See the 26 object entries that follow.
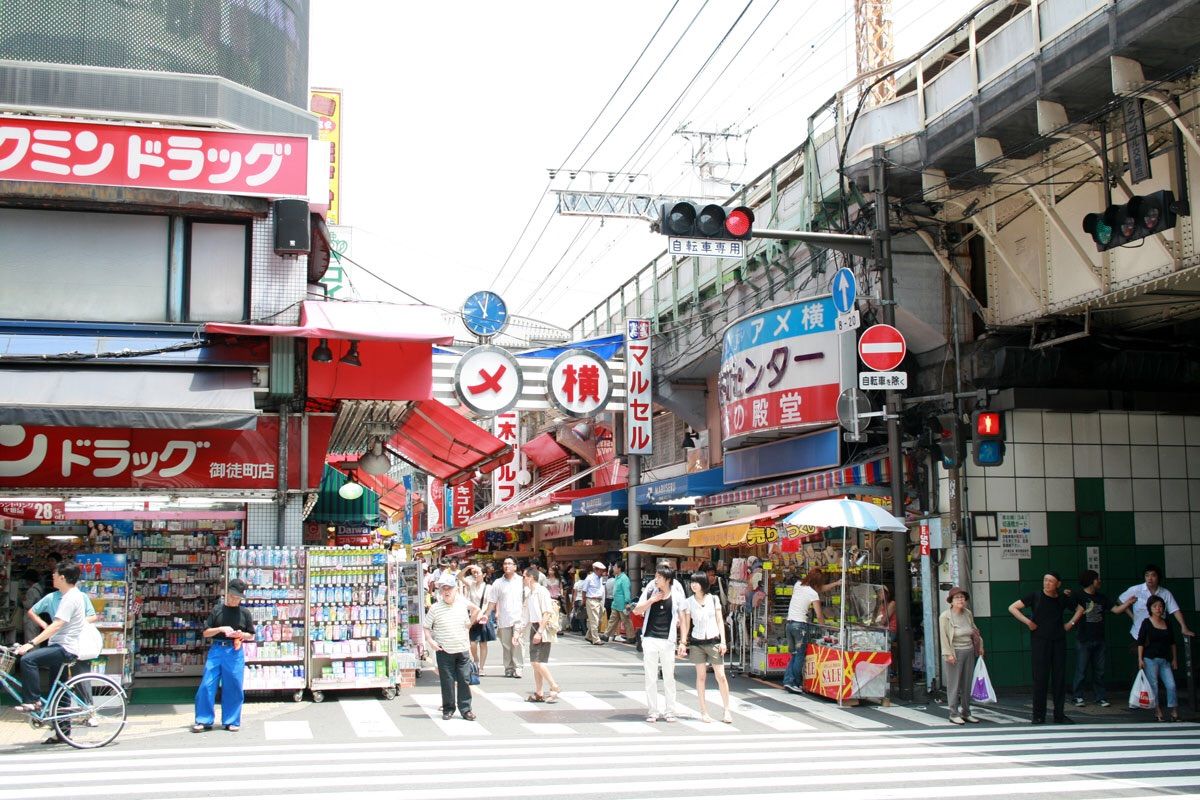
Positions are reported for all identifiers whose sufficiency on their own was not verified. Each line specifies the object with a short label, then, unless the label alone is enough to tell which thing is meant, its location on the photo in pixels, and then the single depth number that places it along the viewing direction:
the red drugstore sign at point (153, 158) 15.59
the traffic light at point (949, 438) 16.04
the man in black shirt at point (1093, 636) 15.70
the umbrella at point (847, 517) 15.33
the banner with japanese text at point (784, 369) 19.81
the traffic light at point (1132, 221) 12.96
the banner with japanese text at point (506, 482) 44.44
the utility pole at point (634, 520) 27.61
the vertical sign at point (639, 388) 27.92
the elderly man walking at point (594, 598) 27.55
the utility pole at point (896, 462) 15.99
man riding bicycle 11.78
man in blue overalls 13.03
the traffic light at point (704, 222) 13.98
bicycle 11.75
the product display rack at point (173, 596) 17.66
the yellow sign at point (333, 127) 22.73
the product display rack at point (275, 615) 15.36
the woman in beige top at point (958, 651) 14.17
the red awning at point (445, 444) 18.89
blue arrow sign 17.23
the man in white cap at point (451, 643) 13.74
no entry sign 15.75
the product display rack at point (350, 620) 15.71
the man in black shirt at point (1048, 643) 14.24
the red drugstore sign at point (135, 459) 16.16
